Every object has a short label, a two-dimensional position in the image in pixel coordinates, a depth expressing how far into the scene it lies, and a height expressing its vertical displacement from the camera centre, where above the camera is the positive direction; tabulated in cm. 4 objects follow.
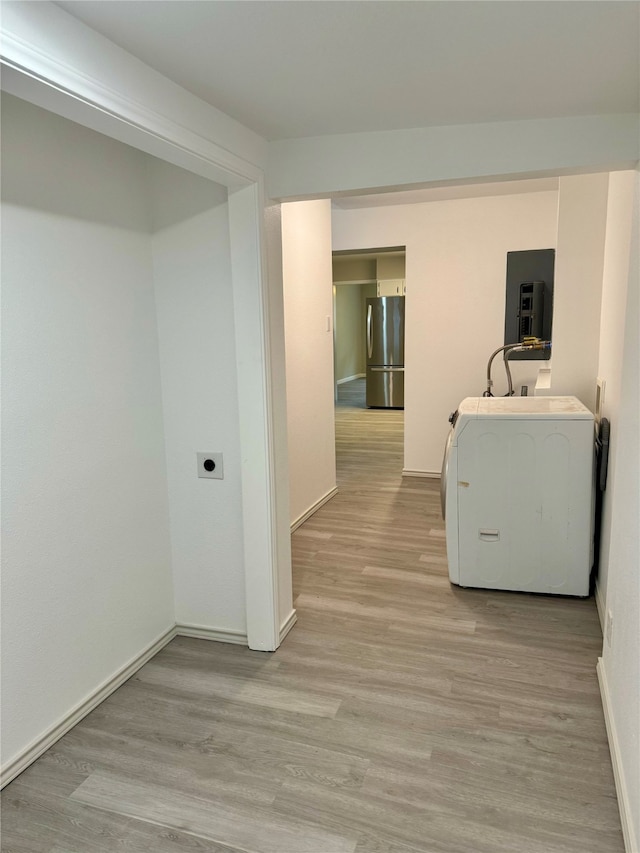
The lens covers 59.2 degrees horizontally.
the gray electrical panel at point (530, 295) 478 +26
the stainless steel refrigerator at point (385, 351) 877 -35
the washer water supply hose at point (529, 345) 385 -13
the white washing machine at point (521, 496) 286 -88
